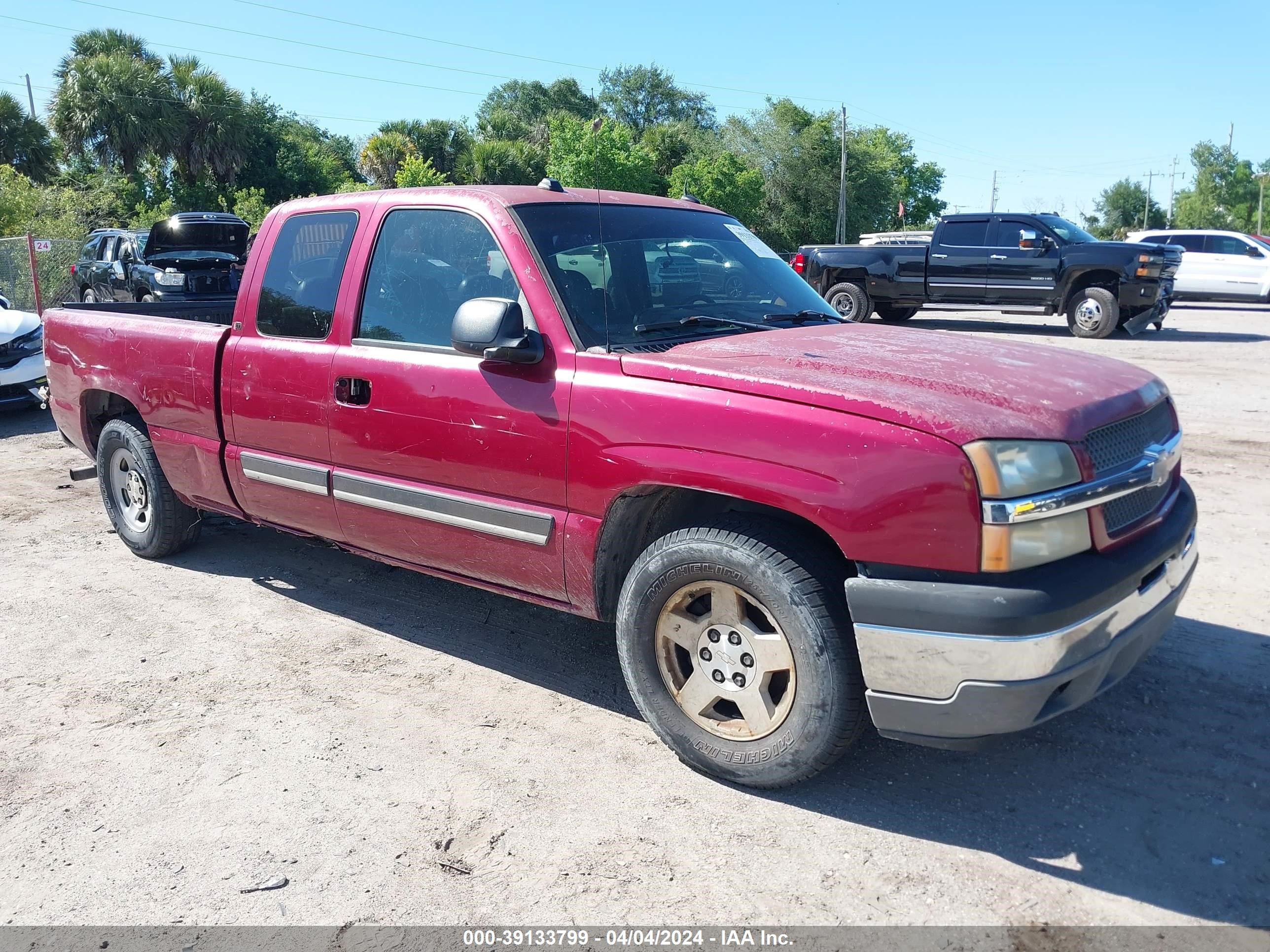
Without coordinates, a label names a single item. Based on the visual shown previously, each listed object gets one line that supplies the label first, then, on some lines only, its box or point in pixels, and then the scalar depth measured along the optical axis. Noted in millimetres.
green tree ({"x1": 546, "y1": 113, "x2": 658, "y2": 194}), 42688
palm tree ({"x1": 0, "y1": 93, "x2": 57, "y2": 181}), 35656
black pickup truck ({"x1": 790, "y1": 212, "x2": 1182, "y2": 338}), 15320
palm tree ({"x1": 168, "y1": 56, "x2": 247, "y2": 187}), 40156
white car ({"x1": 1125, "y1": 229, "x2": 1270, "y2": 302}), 21234
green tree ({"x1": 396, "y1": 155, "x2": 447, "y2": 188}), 41594
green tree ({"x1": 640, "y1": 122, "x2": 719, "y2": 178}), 55969
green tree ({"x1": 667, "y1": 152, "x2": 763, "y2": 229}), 47250
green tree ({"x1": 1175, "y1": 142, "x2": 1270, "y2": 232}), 89938
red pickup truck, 2709
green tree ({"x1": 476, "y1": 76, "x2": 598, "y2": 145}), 90625
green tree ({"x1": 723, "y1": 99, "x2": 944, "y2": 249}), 56531
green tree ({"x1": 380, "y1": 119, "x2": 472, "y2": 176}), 53562
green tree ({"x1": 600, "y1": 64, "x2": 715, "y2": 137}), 88938
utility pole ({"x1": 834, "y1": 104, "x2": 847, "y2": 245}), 52469
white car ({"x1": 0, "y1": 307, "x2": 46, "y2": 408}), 9922
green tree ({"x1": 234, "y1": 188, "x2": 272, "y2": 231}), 35750
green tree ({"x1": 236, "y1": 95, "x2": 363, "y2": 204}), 44812
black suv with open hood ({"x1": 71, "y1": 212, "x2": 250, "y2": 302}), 16000
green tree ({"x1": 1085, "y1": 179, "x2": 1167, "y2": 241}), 105938
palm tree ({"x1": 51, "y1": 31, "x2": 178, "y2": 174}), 37875
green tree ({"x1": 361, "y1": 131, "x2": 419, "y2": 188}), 48281
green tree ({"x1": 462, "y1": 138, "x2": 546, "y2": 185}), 50188
